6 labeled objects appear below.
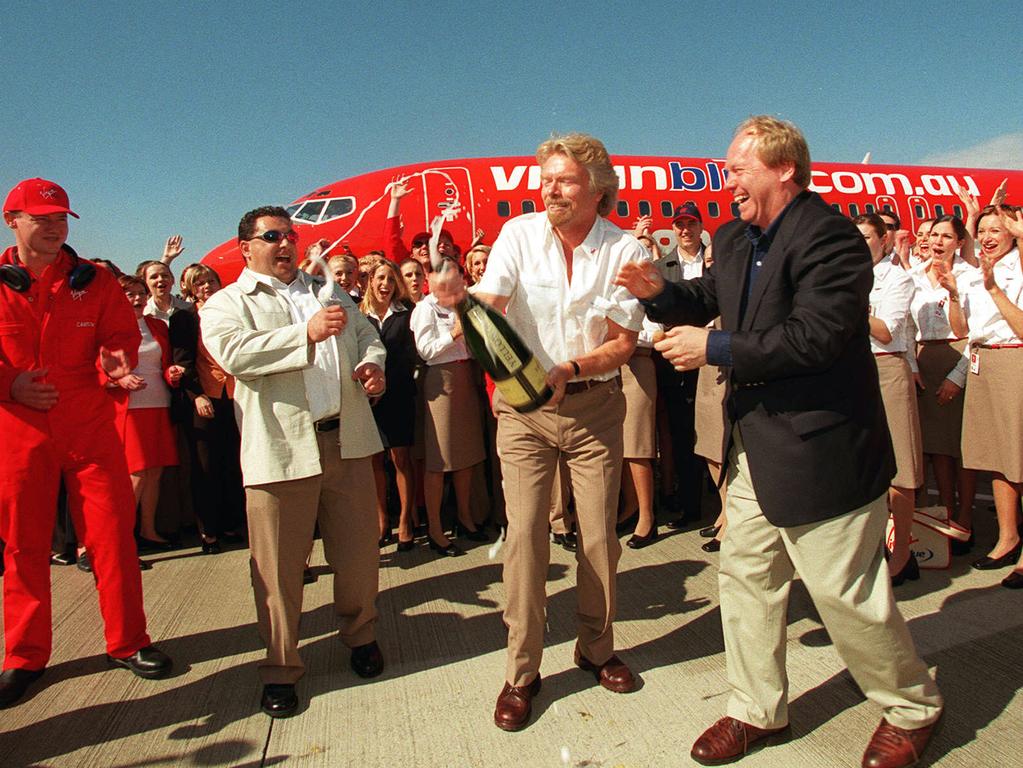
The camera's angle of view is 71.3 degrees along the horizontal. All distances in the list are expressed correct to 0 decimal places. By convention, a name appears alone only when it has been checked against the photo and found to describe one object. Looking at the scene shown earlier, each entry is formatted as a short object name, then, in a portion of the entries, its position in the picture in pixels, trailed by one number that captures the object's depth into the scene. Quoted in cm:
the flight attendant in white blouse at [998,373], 423
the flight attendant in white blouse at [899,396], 405
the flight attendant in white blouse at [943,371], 482
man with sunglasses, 309
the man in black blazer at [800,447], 236
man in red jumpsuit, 330
